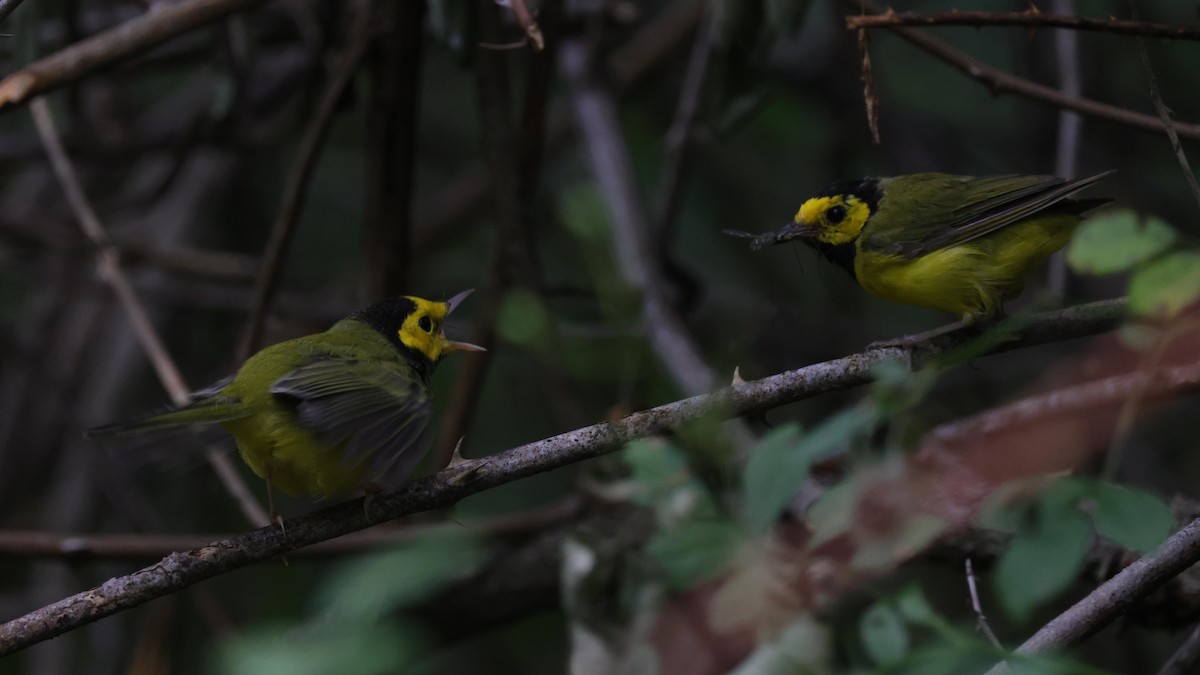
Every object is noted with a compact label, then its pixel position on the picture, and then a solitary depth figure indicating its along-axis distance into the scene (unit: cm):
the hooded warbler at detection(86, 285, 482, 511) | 537
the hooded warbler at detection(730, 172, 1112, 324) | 731
